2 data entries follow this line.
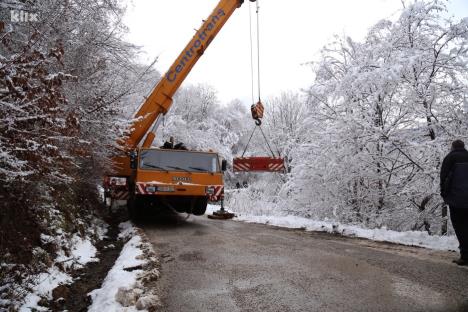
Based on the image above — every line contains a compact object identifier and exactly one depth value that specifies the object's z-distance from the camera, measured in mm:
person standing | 4953
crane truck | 9344
